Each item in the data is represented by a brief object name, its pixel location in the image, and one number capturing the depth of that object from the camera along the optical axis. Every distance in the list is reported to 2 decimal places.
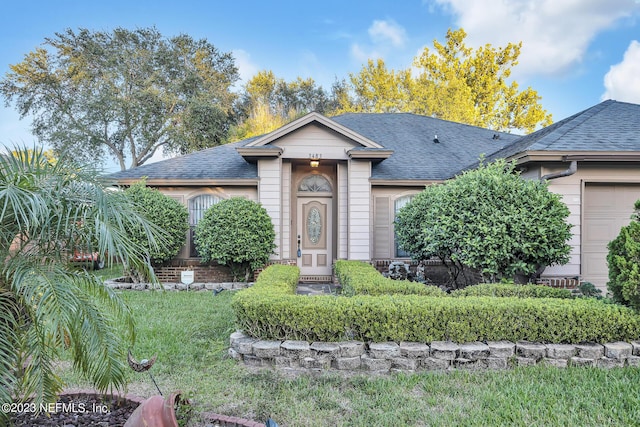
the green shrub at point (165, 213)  7.84
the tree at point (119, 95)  18.94
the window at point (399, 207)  9.17
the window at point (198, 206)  8.84
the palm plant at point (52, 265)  1.82
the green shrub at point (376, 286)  4.79
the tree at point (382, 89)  21.81
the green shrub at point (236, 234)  7.70
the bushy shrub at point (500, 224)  5.40
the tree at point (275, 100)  21.27
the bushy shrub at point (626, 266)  3.73
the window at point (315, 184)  9.29
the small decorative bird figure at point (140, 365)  2.21
